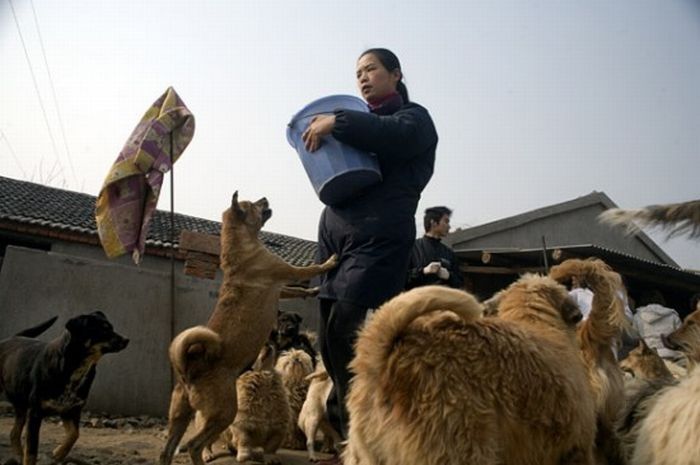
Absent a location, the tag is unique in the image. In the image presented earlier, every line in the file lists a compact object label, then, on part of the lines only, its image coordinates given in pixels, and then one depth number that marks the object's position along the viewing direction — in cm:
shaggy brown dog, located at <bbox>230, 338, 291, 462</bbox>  544
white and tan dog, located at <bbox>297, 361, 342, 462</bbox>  593
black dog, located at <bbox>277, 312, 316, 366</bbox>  698
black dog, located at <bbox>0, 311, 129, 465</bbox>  480
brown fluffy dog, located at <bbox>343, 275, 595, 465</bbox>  201
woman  292
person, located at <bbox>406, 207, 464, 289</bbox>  491
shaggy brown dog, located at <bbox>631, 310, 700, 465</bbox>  248
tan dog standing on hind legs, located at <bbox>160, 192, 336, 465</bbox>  446
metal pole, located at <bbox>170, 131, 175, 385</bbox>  737
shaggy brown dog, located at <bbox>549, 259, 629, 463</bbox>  314
